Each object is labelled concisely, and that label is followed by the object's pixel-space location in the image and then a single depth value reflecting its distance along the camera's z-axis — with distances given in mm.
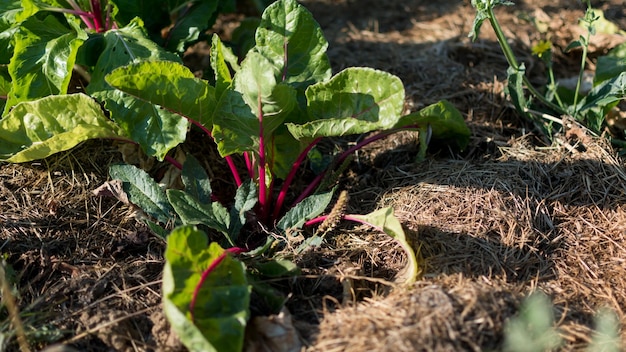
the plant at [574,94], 1446
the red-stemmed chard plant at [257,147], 1258
